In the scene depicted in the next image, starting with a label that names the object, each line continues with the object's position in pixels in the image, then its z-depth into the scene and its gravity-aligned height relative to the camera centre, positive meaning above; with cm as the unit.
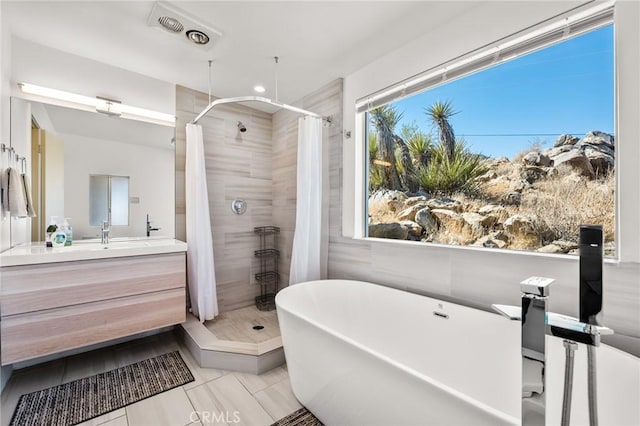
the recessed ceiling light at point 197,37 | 192 +129
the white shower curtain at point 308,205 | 255 +8
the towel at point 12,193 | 184 +14
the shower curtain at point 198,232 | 264 -18
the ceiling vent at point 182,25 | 170 +128
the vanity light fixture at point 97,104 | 223 +98
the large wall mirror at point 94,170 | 220 +40
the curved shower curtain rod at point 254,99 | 210 +90
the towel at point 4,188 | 183 +17
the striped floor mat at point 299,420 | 159 -123
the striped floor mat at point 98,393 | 164 -122
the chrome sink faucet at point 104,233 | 245 -18
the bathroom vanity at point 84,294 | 172 -58
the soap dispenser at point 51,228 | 217 -12
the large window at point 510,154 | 150 +41
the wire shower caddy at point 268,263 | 336 -63
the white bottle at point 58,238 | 219 -20
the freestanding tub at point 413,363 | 103 -75
